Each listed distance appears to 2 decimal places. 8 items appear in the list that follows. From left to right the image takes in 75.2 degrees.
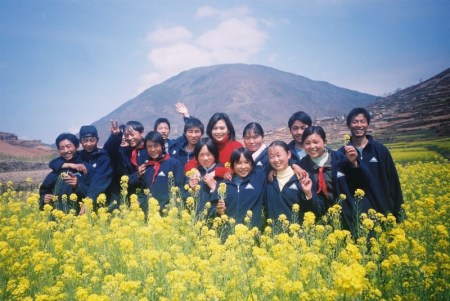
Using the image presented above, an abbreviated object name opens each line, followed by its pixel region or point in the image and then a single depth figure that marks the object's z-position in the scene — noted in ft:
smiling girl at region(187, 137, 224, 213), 14.31
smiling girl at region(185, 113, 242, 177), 16.10
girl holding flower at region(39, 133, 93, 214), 16.76
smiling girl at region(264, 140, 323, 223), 13.14
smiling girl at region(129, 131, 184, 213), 16.47
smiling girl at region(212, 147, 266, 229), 13.55
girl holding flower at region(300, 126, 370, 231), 13.02
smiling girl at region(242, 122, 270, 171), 15.97
